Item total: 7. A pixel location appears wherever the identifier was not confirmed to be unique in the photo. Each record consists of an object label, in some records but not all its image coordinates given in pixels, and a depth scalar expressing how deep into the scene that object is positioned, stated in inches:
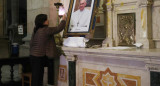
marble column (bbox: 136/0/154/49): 122.9
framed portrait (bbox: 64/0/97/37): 137.3
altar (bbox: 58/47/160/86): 107.5
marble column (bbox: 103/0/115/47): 142.4
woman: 143.2
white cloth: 138.7
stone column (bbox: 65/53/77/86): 150.0
